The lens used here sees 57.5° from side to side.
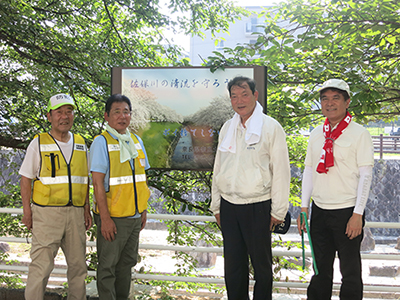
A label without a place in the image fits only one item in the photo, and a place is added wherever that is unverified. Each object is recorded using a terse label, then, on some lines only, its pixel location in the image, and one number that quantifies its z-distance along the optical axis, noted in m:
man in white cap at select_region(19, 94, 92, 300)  2.58
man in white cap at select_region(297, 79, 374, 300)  2.31
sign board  3.17
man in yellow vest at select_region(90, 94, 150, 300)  2.52
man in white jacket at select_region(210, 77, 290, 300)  2.34
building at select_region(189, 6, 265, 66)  35.59
